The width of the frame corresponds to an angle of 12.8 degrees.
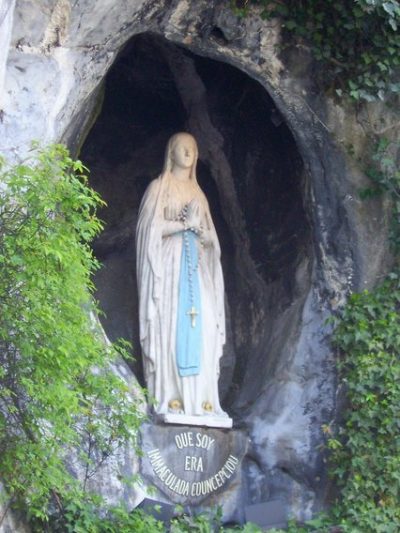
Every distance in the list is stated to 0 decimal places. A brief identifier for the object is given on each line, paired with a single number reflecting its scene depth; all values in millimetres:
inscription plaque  9477
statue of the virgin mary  9656
